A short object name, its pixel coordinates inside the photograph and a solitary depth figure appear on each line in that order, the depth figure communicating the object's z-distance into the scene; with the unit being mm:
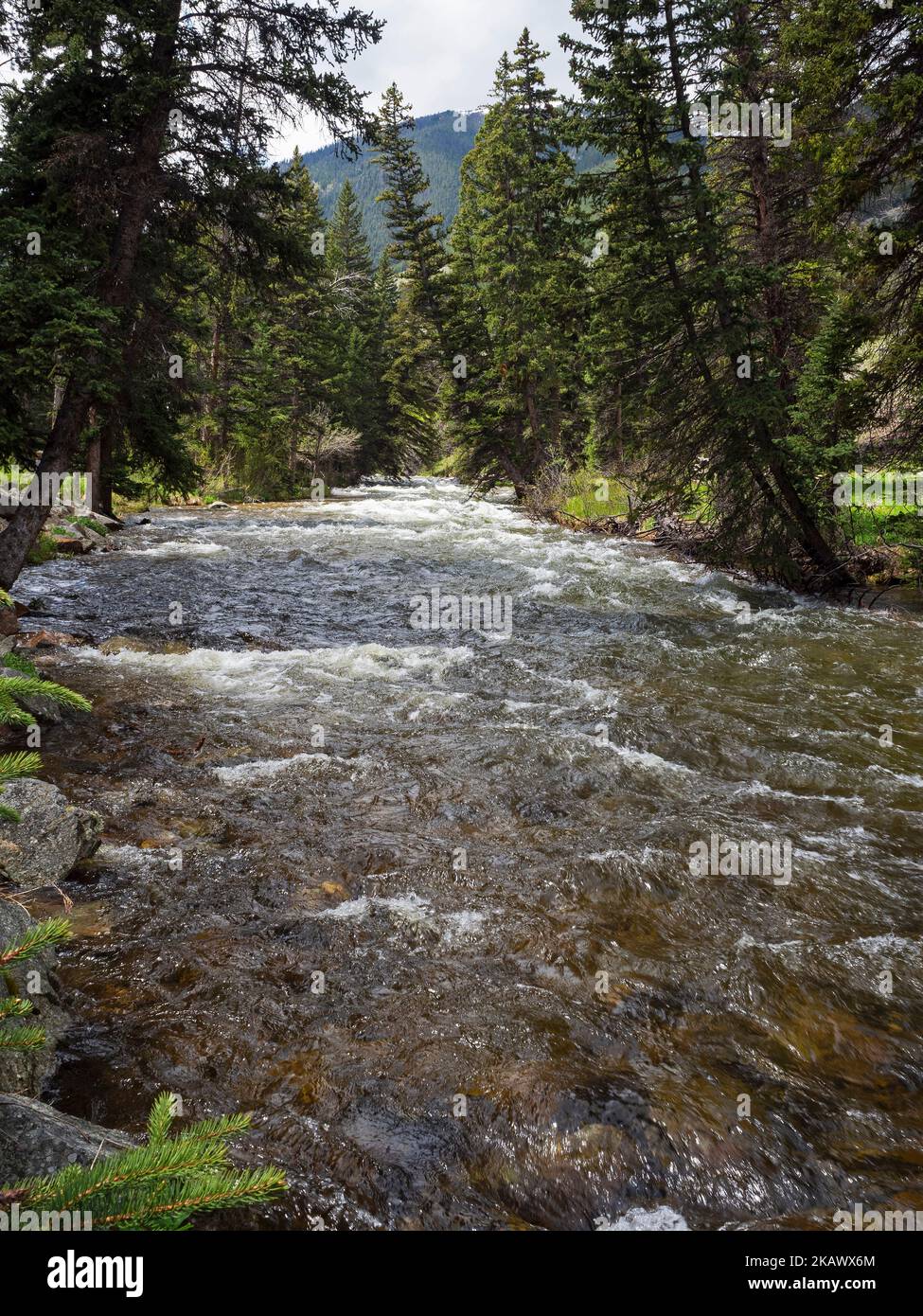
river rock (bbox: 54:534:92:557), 17359
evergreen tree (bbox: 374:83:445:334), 34562
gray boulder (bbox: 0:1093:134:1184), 2100
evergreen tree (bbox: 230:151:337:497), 34438
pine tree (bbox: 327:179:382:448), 42344
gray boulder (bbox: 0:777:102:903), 4344
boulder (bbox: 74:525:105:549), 18438
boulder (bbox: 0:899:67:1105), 2943
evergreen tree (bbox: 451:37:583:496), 28156
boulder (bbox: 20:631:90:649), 9875
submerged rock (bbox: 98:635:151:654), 9961
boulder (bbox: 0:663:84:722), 6977
